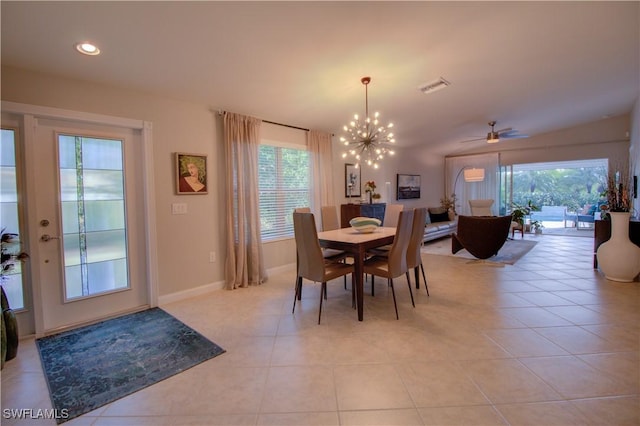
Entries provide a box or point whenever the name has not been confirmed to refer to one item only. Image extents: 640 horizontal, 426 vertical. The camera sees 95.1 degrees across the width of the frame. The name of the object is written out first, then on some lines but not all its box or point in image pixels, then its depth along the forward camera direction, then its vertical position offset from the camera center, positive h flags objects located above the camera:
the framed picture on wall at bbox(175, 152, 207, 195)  3.45 +0.40
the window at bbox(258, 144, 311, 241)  4.42 +0.29
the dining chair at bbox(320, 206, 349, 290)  4.18 -0.21
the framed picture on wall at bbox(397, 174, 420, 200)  7.70 +0.41
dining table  2.90 -0.42
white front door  2.68 -0.14
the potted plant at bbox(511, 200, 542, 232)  7.58 -0.31
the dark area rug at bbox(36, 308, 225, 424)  1.89 -1.18
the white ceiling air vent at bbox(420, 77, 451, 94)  3.66 +1.50
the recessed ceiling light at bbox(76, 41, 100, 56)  2.28 +1.27
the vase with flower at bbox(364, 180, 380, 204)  5.95 +0.26
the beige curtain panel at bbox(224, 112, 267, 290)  3.84 +0.03
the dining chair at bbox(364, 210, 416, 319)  2.88 -0.54
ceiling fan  5.81 +1.31
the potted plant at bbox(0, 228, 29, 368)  2.24 -0.83
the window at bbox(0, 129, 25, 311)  2.49 +0.09
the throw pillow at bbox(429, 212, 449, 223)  7.83 -0.42
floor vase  3.74 -0.73
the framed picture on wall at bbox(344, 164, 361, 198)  5.81 +0.44
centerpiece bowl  3.54 -0.27
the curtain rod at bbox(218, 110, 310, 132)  4.37 +1.24
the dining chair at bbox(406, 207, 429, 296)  3.29 -0.44
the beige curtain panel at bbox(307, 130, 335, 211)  4.99 +0.63
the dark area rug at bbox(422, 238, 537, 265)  5.27 -1.04
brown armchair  4.88 -0.57
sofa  6.89 -0.57
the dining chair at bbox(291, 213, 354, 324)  2.81 -0.50
